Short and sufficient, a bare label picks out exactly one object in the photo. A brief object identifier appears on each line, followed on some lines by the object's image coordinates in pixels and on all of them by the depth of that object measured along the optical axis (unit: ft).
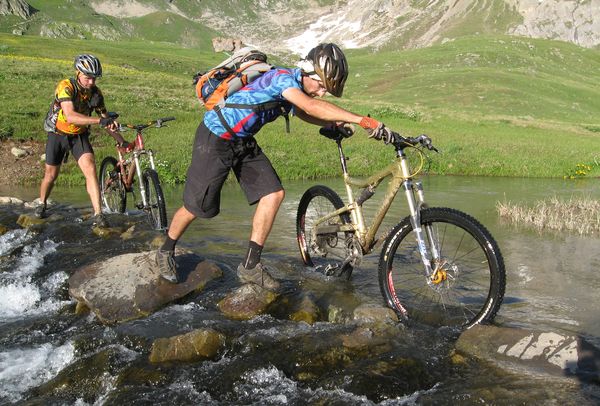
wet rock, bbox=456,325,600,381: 15.69
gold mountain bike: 18.99
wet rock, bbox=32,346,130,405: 16.05
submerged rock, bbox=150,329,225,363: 17.61
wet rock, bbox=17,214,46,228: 36.55
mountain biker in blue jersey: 19.11
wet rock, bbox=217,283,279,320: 21.26
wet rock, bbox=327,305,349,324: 20.59
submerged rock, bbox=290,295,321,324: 20.77
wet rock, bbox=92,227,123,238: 33.60
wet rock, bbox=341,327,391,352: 17.58
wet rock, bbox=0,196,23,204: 44.88
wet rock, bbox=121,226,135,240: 32.63
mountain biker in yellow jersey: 31.45
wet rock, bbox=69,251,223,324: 21.84
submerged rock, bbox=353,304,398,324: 19.54
